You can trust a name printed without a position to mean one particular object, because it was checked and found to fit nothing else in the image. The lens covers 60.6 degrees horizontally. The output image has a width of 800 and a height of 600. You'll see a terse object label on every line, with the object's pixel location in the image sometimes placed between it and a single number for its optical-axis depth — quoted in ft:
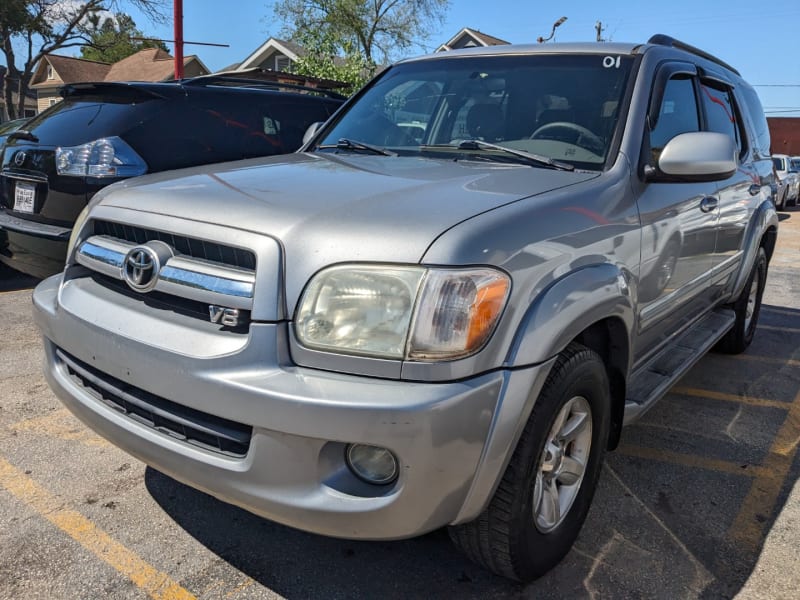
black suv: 15.67
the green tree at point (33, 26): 91.91
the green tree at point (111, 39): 103.68
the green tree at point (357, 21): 106.11
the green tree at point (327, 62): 55.16
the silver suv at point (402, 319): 6.10
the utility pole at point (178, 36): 40.96
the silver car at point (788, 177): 63.82
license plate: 16.43
